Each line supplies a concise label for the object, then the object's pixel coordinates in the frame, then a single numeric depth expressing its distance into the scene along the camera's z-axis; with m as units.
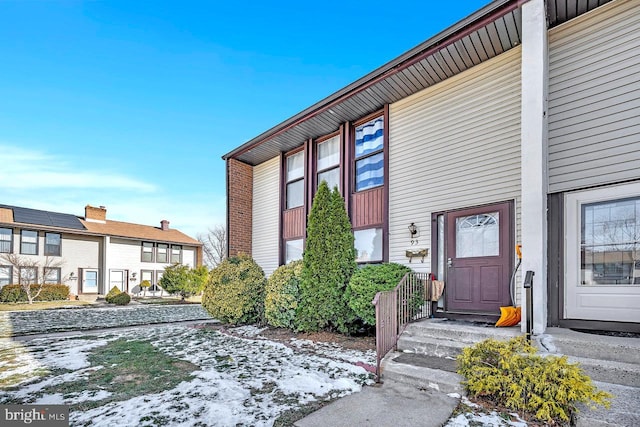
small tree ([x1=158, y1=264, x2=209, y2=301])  18.27
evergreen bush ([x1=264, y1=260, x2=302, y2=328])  6.20
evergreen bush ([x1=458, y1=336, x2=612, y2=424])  2.64
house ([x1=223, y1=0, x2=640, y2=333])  4.12
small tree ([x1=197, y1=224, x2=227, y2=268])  33.56
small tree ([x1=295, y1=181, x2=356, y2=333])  5.71
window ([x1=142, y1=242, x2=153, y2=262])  22.38
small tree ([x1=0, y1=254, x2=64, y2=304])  15.88
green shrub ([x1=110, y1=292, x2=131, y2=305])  16.17
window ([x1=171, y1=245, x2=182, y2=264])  23.86
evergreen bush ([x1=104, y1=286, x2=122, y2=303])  16.47
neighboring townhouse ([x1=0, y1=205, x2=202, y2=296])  17.56
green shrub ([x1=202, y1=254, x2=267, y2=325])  7.11
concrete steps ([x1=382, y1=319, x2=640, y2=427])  2.60
